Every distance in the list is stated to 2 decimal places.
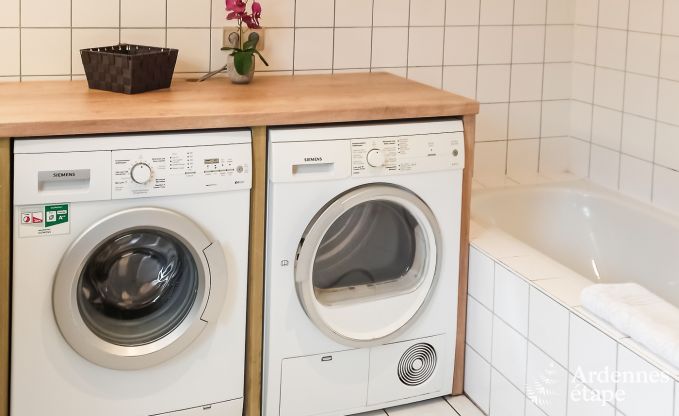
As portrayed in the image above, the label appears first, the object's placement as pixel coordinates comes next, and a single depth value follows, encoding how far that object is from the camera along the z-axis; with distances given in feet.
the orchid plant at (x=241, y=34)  8.27
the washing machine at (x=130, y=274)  6.63
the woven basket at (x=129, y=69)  7.68
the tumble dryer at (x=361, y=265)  7.40
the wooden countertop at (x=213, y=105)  6.63
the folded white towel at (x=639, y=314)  5.86
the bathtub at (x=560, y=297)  6.35
